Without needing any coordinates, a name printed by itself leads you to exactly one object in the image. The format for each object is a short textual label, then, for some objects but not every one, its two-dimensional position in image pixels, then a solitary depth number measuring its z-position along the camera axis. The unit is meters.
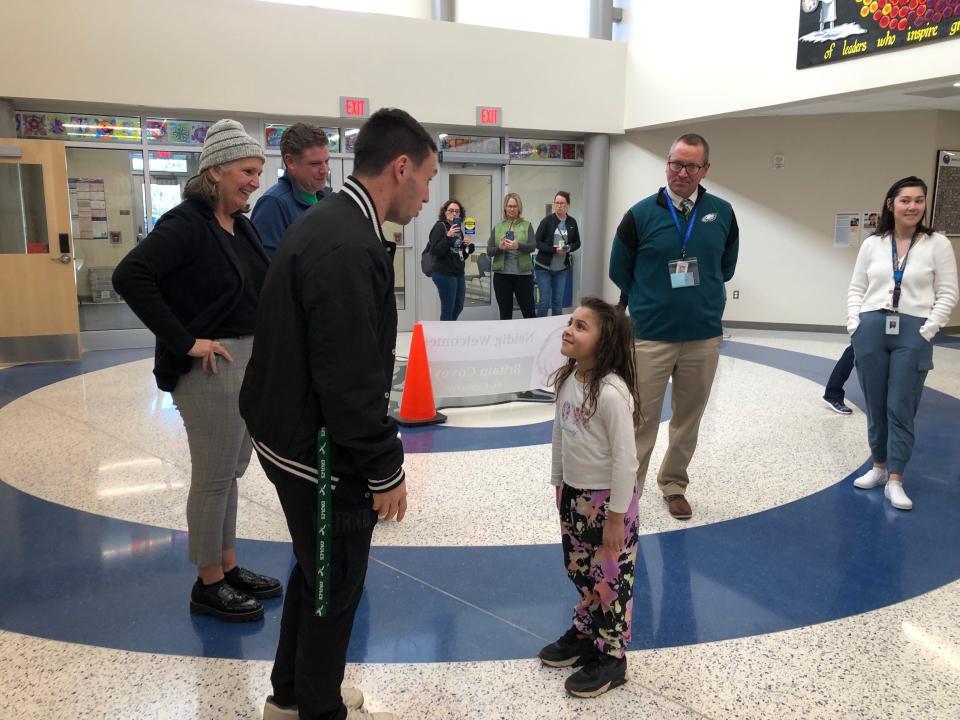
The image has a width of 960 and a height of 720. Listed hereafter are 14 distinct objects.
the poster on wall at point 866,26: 6.06
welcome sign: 5.32
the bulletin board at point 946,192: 9.06
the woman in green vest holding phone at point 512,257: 7.98
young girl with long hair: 2.10
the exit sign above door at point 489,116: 9.48
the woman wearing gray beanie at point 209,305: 2.27
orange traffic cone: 5.16
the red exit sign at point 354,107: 8.77
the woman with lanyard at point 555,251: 8.44
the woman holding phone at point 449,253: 7.67
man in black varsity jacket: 1.53
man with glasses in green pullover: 3.37
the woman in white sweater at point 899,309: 3.71
